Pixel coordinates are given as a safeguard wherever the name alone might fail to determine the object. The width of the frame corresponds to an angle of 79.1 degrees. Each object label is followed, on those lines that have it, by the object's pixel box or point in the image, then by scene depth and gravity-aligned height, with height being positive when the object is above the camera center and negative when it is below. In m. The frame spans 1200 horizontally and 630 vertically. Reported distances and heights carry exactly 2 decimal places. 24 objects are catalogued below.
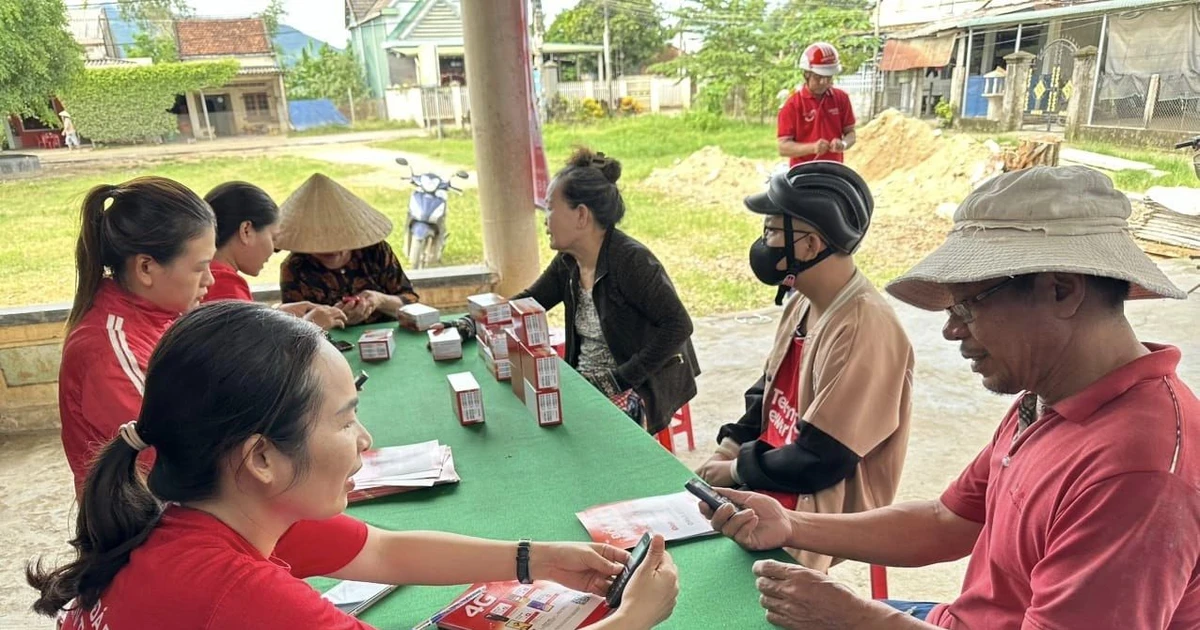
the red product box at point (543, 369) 2.10 -0.75
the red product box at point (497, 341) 2.51 -0.80
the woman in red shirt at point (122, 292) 1.73 -0.44
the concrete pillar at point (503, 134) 4.19 -0.19
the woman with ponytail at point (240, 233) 2.73 -0.45
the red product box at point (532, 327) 2.28 -0.68
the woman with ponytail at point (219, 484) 0.91 -0.48
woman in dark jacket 2.74 -0.75
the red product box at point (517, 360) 2.29 -0.80
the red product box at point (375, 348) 2.79 -0.89
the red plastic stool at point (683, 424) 3.45 -1.51
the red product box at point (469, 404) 2.14 -0.85
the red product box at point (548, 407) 2.10 -0.85
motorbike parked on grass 5.93 -0.92
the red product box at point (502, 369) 2.50 -0.88
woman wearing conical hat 3.20 -0.65
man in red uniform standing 5.04 -0.19
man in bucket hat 0.94 -0.48
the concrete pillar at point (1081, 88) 8.15 -0.09
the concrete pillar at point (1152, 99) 7.64 -0.22
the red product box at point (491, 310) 2.60 -0.72
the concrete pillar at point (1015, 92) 9.04 -0.11
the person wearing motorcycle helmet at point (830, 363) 1.77 -0.66
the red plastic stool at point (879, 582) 2.04 -1.34
